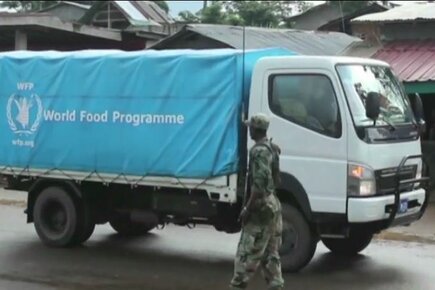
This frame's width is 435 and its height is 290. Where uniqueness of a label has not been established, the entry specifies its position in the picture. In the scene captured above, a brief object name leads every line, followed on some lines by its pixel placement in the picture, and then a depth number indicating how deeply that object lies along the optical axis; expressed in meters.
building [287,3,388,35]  33.62
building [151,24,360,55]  17.25
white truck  8.06
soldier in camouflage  6.64
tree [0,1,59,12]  42.49
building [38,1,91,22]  34.72
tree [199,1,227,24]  33.31
